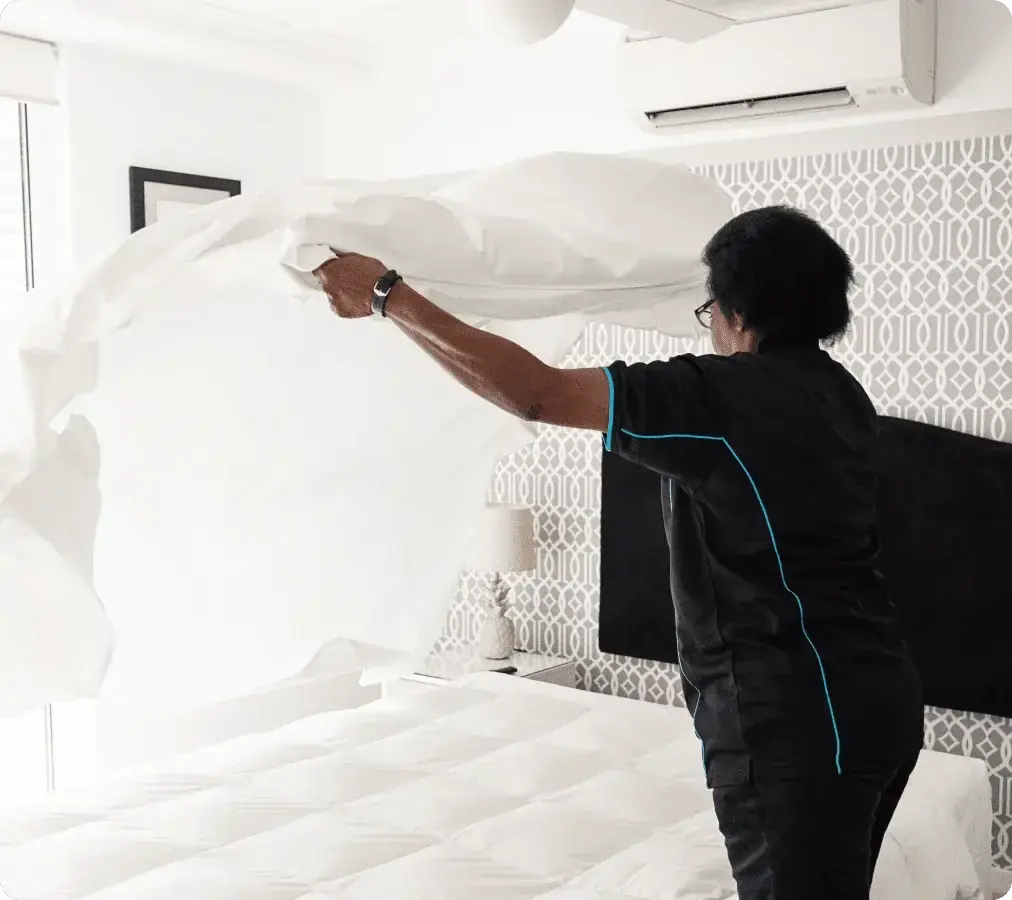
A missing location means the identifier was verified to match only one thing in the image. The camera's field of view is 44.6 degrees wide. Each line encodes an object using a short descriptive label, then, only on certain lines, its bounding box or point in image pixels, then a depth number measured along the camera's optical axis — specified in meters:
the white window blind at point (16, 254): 3.91
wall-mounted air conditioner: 3.22
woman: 1.61
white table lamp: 4.08
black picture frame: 4.09
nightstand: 4.07
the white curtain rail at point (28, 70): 3.73
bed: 2.35
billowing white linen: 1.81
